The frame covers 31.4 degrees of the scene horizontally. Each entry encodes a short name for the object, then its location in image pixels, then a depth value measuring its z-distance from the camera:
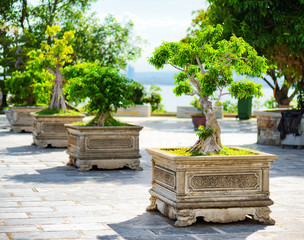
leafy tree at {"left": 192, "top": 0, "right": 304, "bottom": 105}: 14.73
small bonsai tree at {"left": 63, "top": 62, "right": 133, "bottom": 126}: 10.90
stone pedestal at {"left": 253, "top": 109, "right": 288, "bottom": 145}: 16.31
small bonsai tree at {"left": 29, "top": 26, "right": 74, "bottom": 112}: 14.80
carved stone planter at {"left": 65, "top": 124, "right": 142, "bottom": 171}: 10.76
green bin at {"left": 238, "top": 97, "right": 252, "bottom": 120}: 30.62
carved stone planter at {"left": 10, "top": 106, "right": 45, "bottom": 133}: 19.92
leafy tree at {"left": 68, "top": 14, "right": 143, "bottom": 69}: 28.56
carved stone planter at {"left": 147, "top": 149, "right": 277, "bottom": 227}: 6.28
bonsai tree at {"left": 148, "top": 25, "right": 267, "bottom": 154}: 6.63
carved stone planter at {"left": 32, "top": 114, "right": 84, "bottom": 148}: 14.77
